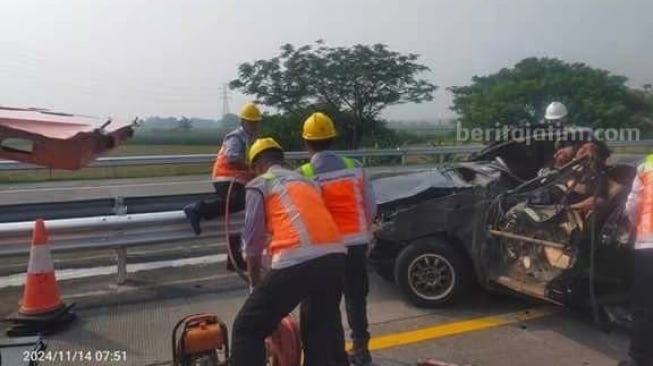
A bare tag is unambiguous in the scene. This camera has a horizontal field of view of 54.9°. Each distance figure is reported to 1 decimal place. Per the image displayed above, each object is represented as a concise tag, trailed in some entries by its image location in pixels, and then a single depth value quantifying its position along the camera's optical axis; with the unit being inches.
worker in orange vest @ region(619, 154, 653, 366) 153.3
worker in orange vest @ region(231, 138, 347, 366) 131.0
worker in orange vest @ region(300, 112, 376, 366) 163.2
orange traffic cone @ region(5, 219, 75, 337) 188.1
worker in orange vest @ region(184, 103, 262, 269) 243.6
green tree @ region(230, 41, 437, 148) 909.8
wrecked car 176.9
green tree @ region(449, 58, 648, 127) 849.5
